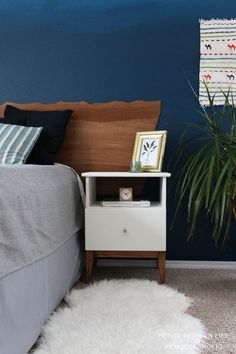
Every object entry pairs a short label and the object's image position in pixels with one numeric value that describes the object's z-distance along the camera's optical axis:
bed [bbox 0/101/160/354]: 1.01
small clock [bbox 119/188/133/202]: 1.99
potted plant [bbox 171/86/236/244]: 1.64
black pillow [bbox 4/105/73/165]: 2.07
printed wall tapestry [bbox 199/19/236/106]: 2.25
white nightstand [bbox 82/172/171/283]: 1.83
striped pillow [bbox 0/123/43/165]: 1.87
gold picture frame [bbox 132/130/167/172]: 2.04
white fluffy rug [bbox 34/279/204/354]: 1.11
